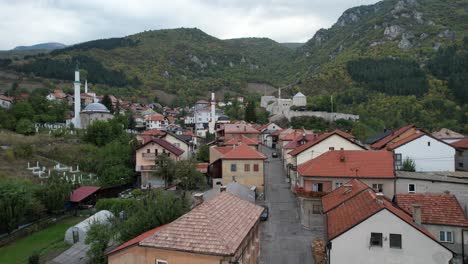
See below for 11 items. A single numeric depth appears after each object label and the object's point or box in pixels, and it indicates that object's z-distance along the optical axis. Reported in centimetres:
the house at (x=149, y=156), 4341
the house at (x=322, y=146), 3462
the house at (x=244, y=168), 3589
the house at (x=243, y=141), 4834
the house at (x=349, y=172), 2742
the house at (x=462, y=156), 4378
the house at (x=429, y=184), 2500
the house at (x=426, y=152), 3434
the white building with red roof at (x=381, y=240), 1655
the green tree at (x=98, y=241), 2056
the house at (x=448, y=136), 5244
